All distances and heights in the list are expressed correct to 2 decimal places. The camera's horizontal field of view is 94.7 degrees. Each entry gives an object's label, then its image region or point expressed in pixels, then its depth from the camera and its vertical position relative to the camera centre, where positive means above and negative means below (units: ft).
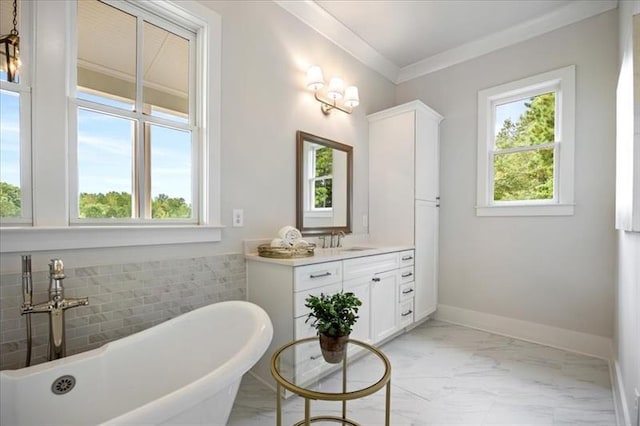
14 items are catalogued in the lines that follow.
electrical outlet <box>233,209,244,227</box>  6.70 -0.15
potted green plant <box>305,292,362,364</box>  4.14 -1.58
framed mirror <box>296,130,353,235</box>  8.14 +0.78
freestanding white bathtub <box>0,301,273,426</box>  3.15 -2.15
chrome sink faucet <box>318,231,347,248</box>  8.79 -0.86
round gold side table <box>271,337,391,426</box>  3.62 -2.27
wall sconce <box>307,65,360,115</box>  8.05 +3.54
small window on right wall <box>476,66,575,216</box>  8.23 +1.97
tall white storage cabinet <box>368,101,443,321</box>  9.46 +0.83
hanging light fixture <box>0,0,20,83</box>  4.34 +2.37
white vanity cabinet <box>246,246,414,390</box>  5.87 -1.87
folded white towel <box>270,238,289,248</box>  6.64 -0.74
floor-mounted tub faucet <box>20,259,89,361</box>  4.06 -1.33
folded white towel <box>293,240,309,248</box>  6.77 -0.78
